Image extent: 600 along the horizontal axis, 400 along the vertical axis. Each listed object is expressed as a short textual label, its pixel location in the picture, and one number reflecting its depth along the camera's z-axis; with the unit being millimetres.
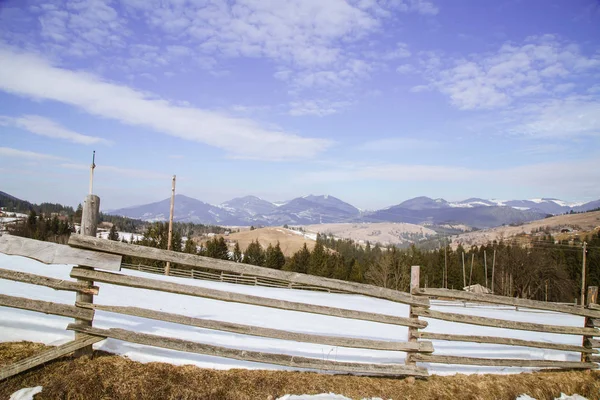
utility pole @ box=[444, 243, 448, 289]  71575
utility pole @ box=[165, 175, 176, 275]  25984
